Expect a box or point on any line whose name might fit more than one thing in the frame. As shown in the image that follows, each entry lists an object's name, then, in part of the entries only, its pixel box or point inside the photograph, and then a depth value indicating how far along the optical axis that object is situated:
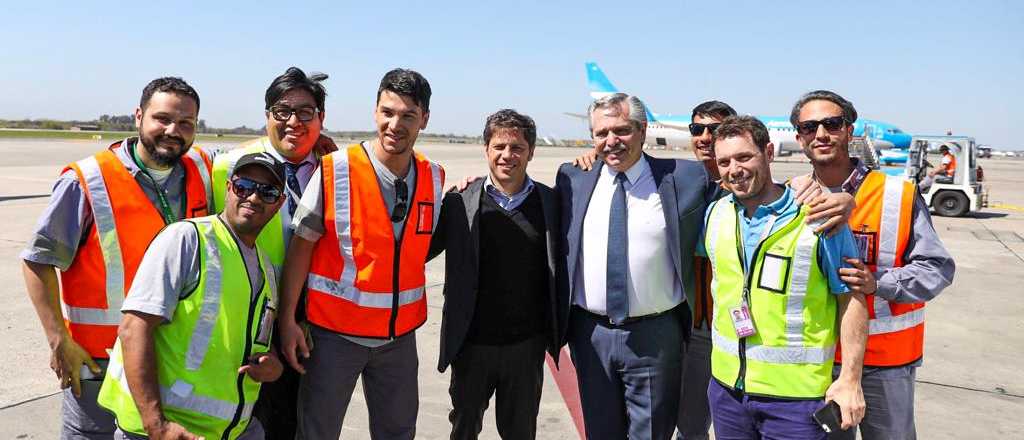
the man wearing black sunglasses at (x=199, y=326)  2.01
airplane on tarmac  36.19
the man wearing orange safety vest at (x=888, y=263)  2.46
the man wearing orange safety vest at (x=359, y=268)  2.82
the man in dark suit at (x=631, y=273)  2.89
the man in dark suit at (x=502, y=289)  3.08
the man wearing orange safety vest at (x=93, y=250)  2.45
